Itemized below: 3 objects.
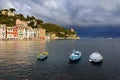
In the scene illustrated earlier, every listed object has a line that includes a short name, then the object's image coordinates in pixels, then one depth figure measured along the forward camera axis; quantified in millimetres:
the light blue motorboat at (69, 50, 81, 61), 31813
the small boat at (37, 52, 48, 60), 33472
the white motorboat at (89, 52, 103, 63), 30221
